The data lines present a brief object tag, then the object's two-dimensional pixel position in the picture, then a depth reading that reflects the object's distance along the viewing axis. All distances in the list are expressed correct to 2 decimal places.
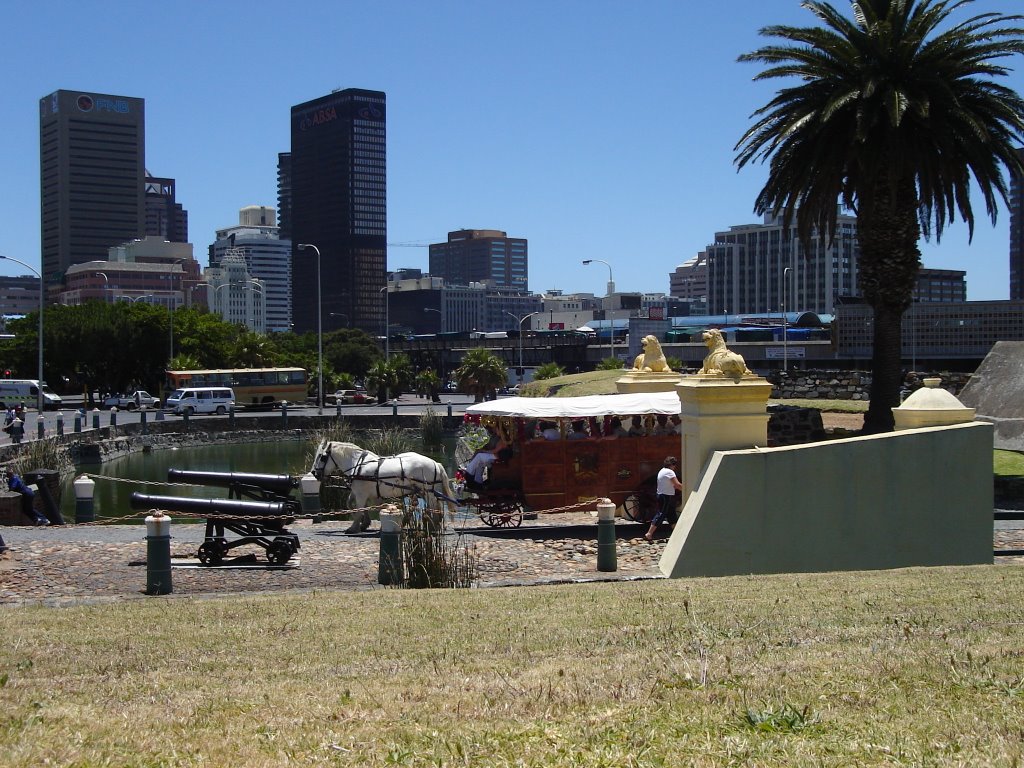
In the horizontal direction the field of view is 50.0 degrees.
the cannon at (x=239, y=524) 15.87
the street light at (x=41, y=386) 54.62
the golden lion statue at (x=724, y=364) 16.41
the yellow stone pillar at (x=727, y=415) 16.05
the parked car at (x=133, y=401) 79.81
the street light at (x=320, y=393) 72.88
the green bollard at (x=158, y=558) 13.45
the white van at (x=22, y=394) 75.06
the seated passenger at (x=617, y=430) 21.17
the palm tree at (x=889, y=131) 26.03
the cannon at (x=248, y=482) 20.50
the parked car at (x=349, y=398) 90.31
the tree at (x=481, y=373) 76.00
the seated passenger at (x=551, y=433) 21.16
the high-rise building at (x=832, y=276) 194.88
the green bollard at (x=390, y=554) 13.87
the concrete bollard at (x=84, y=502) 22.97
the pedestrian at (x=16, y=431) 45.24
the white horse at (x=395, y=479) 20.56
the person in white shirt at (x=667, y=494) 17.89
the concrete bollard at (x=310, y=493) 23.80
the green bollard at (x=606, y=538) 15.24
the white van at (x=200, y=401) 71.94
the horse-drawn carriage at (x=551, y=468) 20.70
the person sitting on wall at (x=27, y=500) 21.61
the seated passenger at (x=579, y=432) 21.14
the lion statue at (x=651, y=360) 25.27
